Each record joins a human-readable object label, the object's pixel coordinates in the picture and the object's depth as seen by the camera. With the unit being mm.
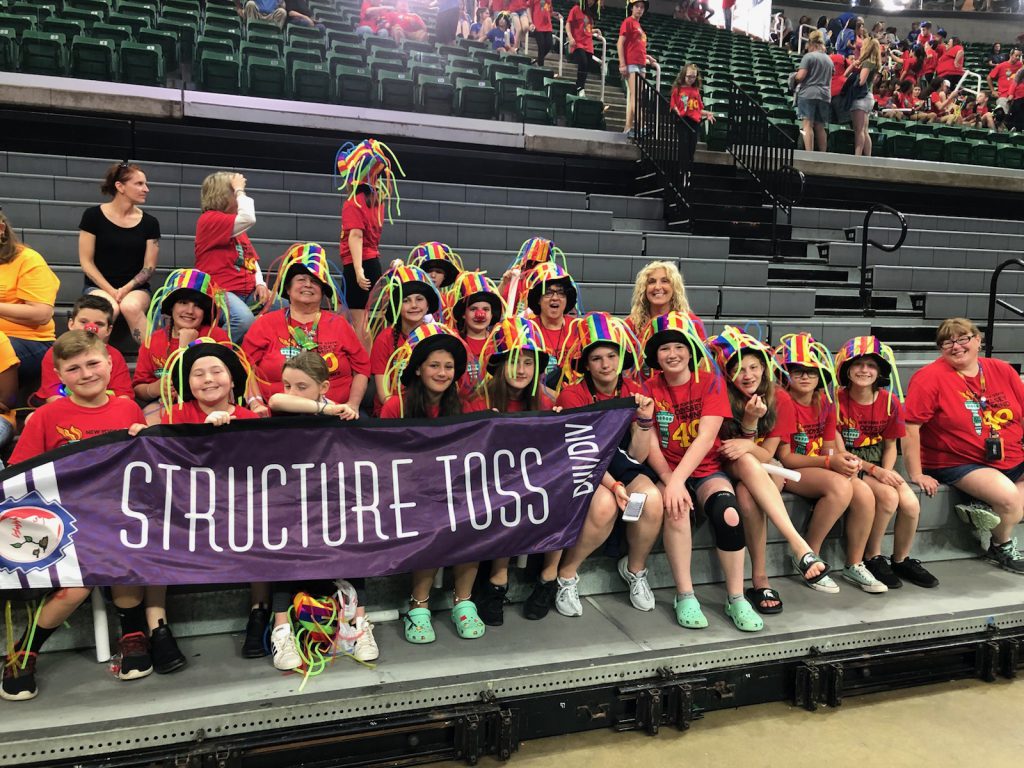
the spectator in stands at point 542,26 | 13211
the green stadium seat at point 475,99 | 9602
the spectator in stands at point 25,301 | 3877
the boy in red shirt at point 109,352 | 3551
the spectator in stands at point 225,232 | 4613
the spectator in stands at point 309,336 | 3750
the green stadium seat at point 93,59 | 8016
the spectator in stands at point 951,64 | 16844
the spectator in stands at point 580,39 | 11898
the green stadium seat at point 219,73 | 8484
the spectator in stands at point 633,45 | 9969
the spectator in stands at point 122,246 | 4438
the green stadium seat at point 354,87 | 8938
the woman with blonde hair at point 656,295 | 4215
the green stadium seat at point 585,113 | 10195
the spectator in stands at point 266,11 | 11078
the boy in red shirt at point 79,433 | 2742
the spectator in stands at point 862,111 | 10648
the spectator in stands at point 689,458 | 3402
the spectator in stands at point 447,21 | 12367
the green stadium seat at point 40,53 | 7867
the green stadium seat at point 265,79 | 8719
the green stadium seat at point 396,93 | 9172
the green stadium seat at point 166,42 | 8789
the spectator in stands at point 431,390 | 3221
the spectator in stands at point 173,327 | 3729
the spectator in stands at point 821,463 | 3754
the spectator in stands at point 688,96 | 9484
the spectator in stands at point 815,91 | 9883
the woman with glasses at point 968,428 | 4156
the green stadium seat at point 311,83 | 8836
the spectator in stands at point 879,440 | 3885
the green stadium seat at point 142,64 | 8289
